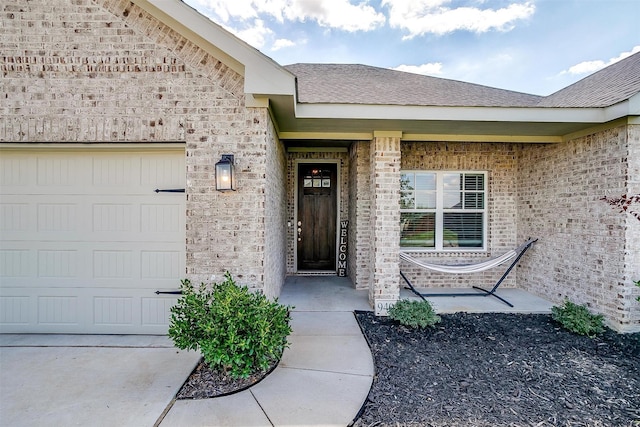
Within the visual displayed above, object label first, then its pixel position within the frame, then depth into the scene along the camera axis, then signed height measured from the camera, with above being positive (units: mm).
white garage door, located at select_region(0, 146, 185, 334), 3508 -466
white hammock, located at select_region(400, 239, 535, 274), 4645 -896
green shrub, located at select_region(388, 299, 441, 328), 3742 -1351
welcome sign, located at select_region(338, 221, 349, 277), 6332 -893
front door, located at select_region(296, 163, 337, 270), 6473 +14
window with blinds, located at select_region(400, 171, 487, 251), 5512 +0
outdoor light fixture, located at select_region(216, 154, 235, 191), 3076 +352
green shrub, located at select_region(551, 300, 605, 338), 3645 -1401
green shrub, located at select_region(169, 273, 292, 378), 2426 -1036
